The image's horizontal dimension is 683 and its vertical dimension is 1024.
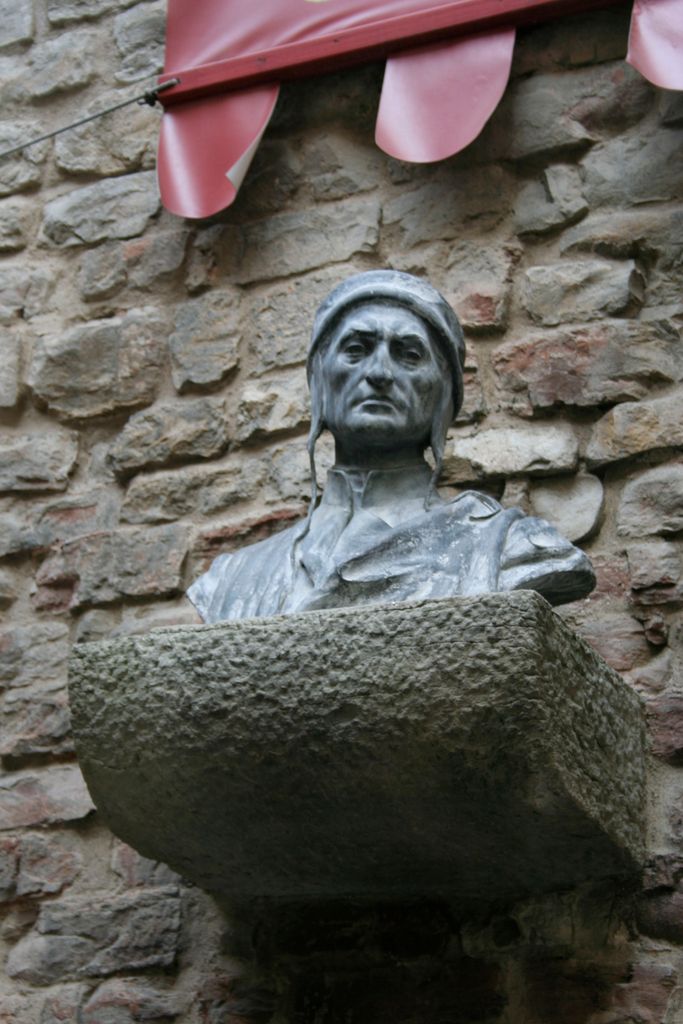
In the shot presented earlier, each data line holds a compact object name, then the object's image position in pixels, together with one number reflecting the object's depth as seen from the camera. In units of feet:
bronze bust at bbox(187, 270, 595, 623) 9.55
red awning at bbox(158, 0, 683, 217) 12.67
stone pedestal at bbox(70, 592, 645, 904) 8.42
